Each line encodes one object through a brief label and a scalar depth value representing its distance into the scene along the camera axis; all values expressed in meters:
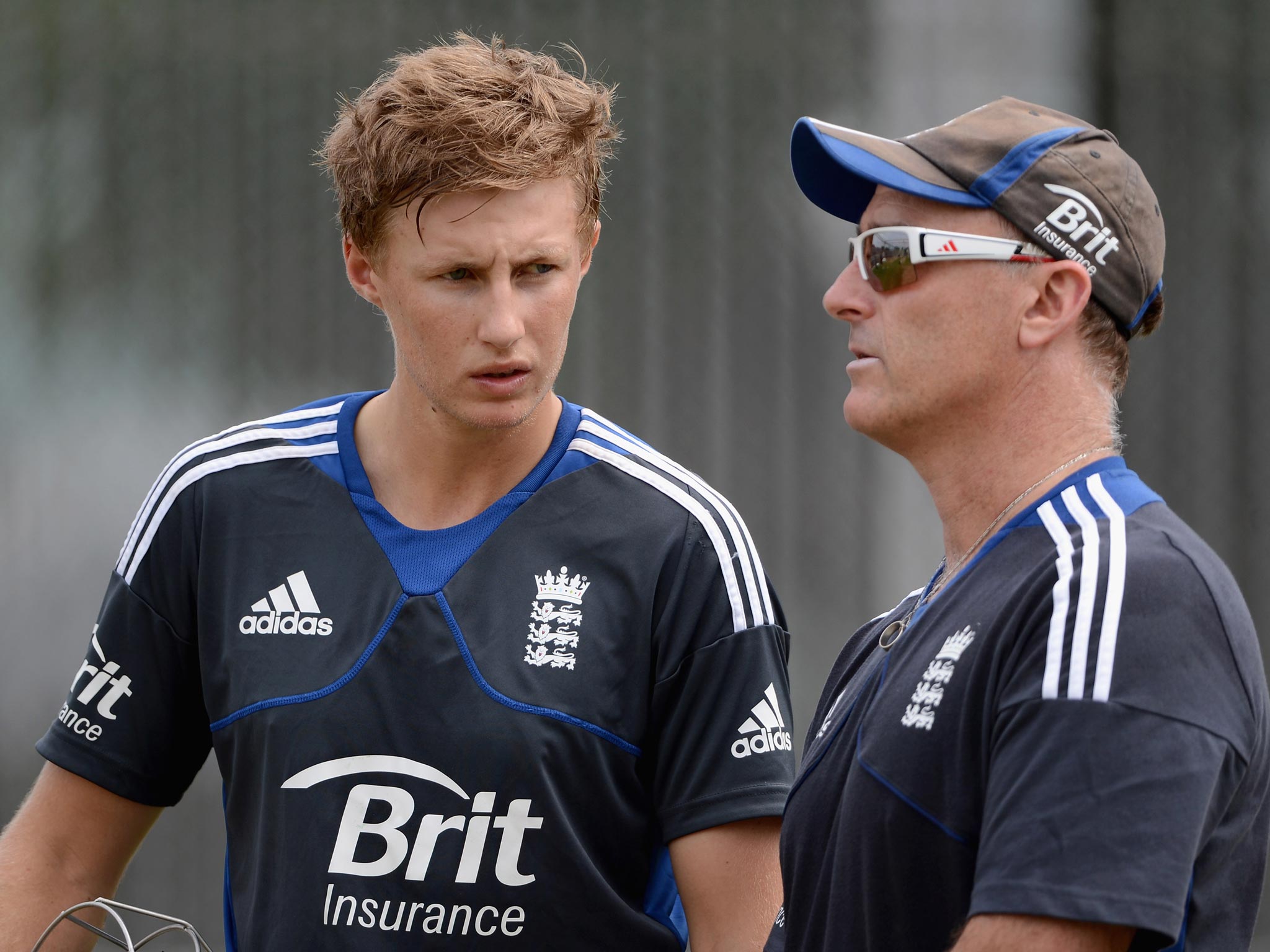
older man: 13.42
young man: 13.81
